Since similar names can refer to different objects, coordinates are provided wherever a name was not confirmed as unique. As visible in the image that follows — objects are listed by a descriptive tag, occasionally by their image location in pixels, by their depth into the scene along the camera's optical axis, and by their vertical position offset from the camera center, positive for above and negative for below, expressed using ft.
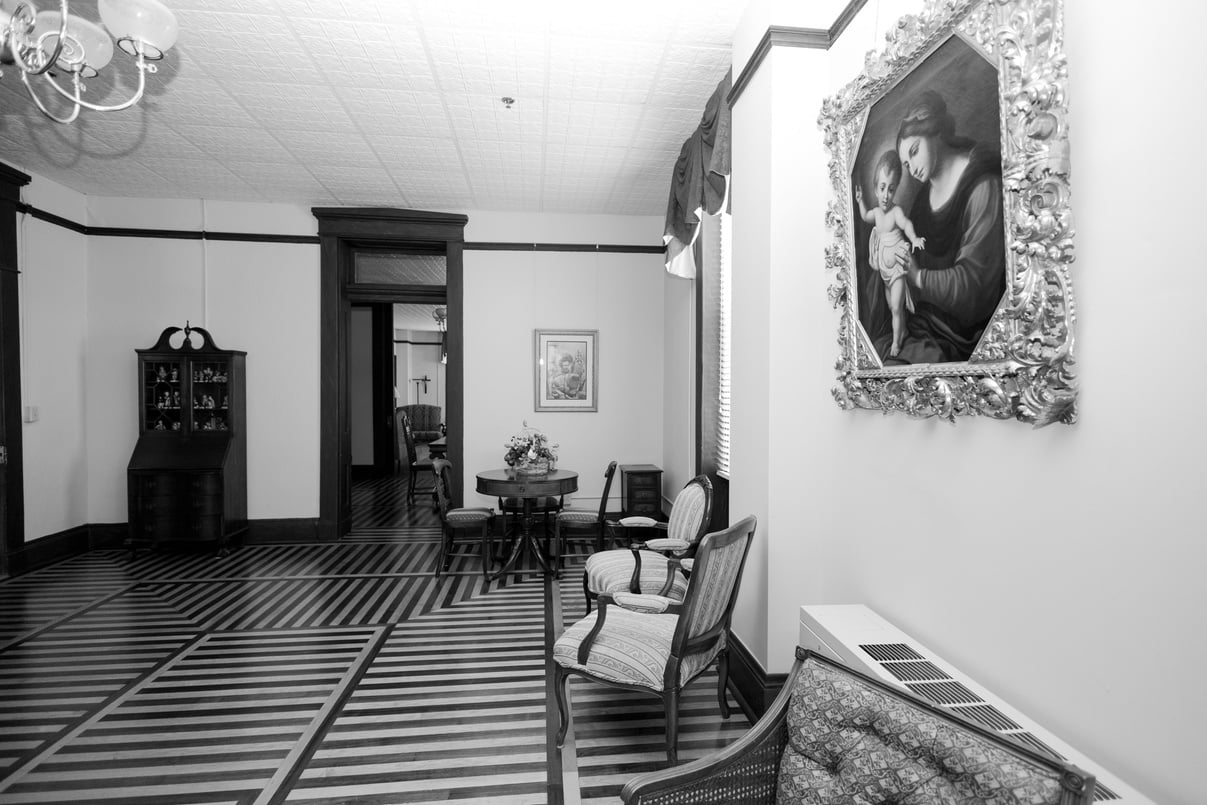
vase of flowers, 18.19 -1.85
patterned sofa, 3.69 -2.65
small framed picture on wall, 22.57 +1.08
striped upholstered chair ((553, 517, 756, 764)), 7.97 -3.54
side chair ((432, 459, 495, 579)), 16.87 -3.61
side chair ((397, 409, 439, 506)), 28.32 -3.35
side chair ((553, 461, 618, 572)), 17.48 -3.70
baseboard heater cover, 4.56 -2.73
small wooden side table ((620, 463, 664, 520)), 21.38 -3.41
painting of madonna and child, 5.28 +1.91
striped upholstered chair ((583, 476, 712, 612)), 11.57 -3.49
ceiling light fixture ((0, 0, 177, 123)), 6.28 +4.12
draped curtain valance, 11.60 +4.76
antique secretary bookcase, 19.02 -1.64
